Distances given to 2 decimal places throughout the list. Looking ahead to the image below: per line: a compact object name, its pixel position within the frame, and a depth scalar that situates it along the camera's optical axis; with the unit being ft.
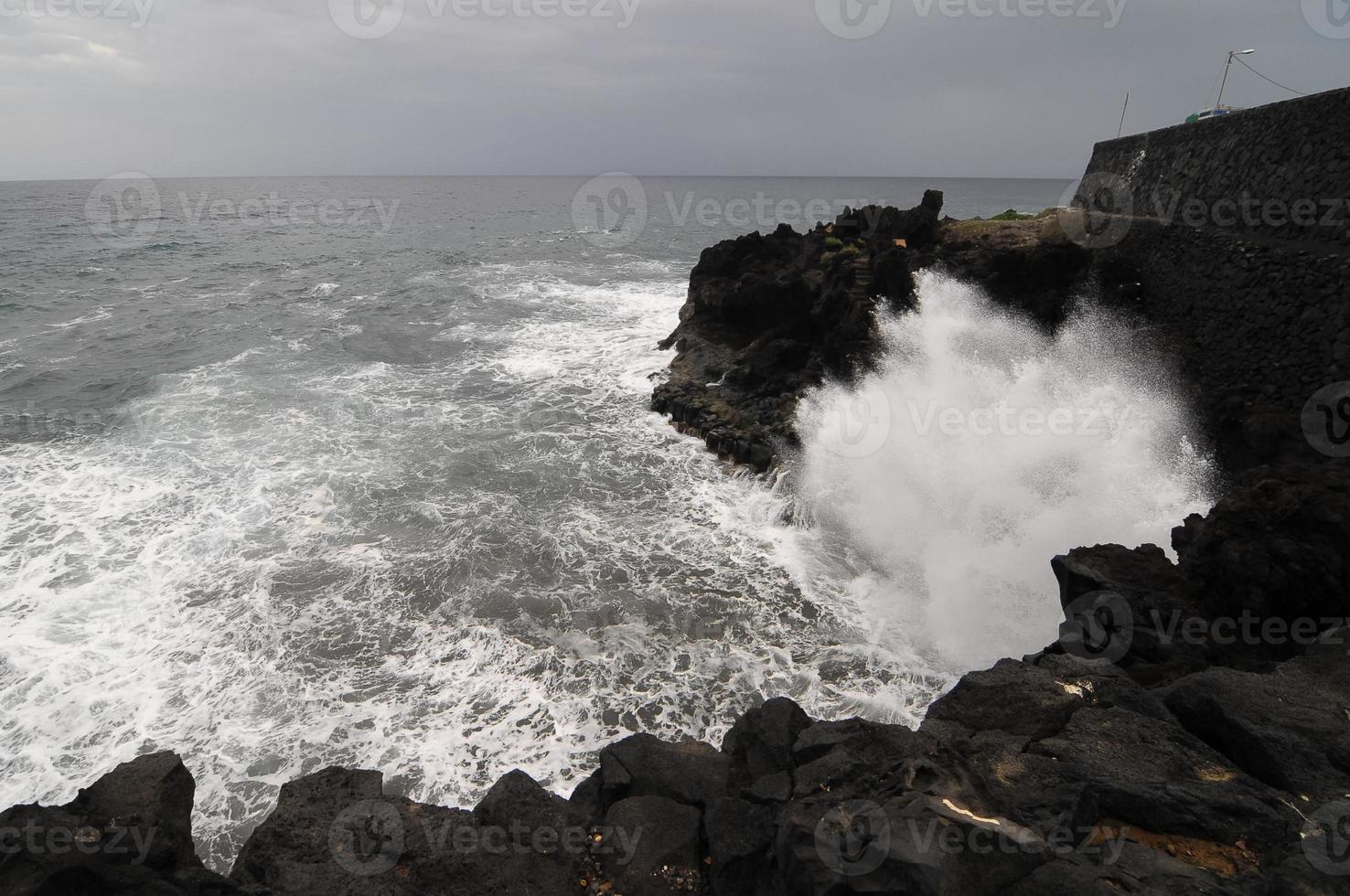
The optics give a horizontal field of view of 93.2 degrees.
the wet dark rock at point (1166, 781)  16.57
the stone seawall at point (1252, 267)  38.06
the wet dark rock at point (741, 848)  17.74
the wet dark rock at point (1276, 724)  17.89
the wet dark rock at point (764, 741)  21.71
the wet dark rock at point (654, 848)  18.34
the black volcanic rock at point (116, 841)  15.14
